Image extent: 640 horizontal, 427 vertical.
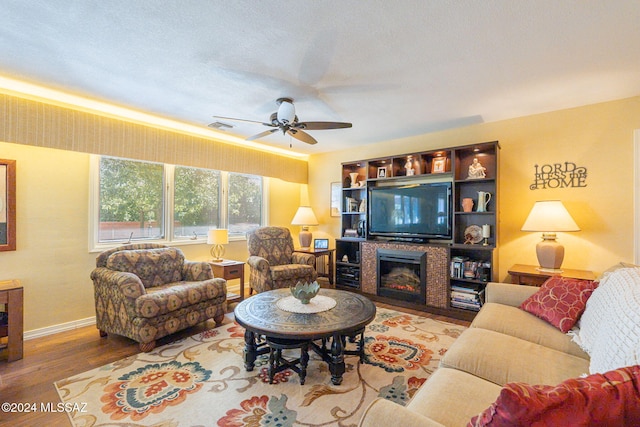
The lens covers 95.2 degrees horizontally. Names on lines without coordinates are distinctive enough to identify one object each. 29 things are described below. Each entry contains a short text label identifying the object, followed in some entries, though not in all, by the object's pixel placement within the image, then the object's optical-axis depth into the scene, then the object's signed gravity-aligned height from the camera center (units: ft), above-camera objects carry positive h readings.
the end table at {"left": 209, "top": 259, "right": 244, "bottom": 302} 12.71 -2.49
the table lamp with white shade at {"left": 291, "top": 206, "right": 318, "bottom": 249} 16.49 -0.30
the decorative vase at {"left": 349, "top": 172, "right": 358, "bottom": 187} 16.20 +2.12
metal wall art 10.50 +1.58
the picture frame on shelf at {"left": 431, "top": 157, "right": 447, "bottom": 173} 12.92 +2.36
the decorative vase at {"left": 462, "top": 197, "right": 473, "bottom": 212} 12.23 +0.57
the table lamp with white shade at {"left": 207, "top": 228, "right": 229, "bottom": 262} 13.14 -1.01
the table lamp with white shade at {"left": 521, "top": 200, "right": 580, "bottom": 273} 9.66 -0.25
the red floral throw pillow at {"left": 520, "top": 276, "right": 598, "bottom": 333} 6.40 -1.93
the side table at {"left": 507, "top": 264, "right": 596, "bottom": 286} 9.53 -1.85
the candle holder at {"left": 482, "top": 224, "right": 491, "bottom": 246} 11.61 -0.61
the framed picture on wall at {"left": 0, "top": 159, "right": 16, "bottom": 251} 9.20 +0.23
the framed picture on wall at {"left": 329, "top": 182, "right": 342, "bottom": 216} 17.61 +1.04
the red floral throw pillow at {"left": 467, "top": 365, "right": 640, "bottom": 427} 2.15 -1.40
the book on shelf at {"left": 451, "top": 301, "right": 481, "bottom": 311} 11.37 -3.49
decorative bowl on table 8.13 -2.15
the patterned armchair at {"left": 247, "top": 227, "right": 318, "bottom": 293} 13.14 -2.26
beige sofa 3.61 -2.49
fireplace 12.68 -2.68
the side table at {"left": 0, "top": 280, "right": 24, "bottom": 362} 8.11 -3.04
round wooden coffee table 6.56 -2.54
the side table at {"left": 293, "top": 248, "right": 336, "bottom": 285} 15.75 -2.34
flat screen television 12.67 +0.23
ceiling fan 8.90 +2.94
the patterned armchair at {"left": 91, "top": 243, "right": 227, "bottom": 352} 8.70 -2.56
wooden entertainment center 11.69 -0.84
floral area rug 5.91 -4.08
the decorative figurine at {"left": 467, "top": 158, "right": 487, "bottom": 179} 11.91 +1.95
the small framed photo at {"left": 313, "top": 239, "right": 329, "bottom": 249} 16.87 -1.63
